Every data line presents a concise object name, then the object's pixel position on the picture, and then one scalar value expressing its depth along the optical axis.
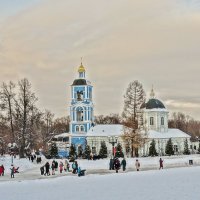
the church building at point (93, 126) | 77.25
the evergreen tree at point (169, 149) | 70.06
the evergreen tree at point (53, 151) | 66.89
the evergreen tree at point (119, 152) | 62.66
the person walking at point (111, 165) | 38.12
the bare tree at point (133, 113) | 54.89
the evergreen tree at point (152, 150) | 69.00
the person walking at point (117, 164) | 35.72
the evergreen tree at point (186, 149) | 72.27
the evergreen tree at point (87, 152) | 63.20
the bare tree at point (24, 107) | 48.72
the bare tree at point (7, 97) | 48.91
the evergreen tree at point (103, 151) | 66.69
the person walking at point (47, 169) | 33.88
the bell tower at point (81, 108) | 77.31
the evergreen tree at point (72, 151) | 68.80
